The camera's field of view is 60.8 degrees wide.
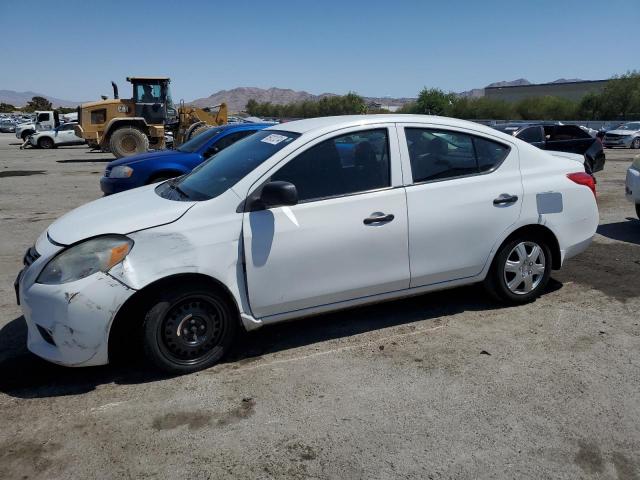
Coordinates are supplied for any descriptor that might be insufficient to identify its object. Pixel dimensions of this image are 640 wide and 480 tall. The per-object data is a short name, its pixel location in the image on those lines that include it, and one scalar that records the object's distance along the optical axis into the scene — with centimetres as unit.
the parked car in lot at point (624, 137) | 2730
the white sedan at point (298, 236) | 346
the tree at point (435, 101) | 7819
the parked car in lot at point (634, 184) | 768
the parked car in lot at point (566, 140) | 1275
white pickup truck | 3884
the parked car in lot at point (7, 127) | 5916
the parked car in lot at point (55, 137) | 3200
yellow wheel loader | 2048
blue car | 861
